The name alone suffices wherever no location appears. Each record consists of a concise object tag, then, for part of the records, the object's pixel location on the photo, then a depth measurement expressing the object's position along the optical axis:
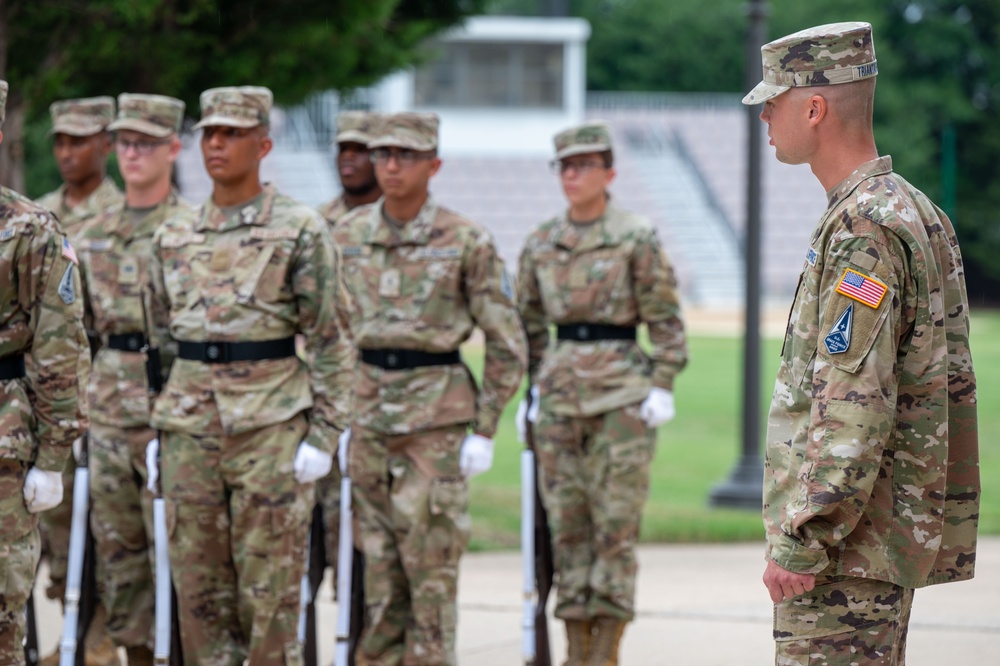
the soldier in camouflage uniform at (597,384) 12.85
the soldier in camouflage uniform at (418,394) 11.58
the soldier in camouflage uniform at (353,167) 14.02
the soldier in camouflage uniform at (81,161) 13.58
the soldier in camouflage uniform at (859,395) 6.58
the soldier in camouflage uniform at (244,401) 10.21
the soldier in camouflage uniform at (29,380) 8.69
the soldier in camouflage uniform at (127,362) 12.04
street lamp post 21.03
